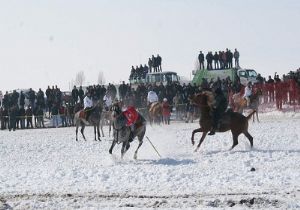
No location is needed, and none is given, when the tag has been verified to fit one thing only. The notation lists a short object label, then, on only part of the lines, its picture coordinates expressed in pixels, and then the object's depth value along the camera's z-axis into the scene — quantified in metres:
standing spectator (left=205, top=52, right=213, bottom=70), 43.53
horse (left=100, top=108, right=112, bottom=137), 32.00
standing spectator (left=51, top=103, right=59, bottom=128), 39.34
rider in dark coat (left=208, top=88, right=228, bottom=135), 20.94
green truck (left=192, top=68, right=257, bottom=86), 42.99
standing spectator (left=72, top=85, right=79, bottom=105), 40.19
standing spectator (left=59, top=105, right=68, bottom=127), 39.25
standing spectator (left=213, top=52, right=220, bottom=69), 43.59
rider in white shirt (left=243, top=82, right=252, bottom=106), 34.06
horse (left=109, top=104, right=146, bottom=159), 19.03
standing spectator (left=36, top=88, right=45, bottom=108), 40.57
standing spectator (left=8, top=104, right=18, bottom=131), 38.32
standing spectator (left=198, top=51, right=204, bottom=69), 44.03
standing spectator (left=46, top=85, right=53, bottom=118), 40.31
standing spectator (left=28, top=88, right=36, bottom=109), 41.19
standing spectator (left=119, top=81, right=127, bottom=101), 39.96
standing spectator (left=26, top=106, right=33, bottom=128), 39.19
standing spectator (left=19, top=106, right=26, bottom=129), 39.06
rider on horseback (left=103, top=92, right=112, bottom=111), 34.42
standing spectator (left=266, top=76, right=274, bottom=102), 36.03
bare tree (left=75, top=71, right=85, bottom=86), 109.12
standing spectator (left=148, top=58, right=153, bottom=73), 46.84
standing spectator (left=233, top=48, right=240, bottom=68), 43.51
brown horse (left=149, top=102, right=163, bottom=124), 35.38
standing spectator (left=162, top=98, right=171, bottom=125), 35.41
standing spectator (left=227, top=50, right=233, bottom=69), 42.88
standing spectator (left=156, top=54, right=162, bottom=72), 46.59
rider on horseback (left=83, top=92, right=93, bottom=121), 29.30
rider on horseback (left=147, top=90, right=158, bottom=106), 36.50
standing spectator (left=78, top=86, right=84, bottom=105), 40.47
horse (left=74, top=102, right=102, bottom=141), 28.89
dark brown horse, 20.94
